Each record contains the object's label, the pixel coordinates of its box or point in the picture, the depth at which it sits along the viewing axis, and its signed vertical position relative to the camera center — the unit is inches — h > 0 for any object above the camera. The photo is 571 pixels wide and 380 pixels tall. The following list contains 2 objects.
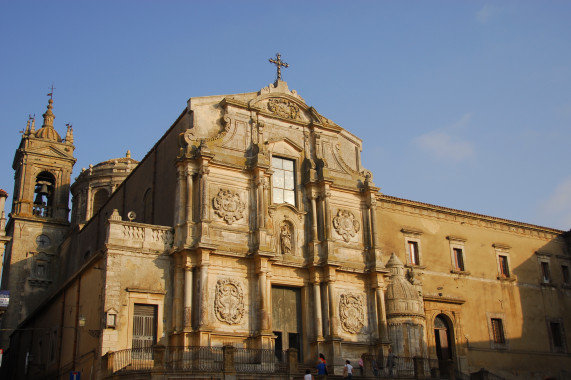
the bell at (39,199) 1769.8 +481.0
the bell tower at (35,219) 1646.2 +412.2
